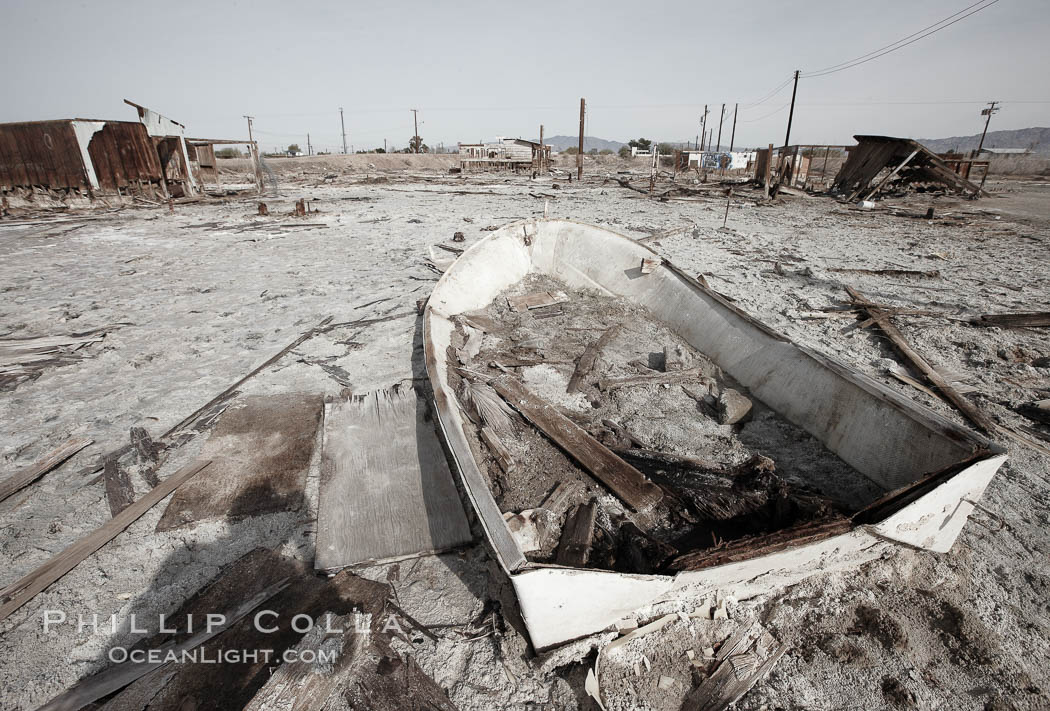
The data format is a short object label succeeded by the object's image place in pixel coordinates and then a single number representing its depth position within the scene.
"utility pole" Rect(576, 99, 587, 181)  25.13
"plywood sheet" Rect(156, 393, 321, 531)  2.69
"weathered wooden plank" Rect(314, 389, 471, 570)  2.43
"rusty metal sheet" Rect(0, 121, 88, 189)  13.88
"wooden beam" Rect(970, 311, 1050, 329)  4.89
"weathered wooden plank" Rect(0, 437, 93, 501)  2.84
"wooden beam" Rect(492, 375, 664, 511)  2.66
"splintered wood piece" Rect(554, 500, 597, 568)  2.25
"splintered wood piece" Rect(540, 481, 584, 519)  2.56
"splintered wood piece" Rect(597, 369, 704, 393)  3.83
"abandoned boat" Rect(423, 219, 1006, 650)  1.84
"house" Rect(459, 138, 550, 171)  34.69
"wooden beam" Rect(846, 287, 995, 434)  3.40
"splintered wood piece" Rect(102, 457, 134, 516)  2.73
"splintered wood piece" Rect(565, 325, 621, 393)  3.92
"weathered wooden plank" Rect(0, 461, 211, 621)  2.14
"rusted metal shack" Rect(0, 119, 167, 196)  13.92
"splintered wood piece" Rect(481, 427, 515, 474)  2.87
